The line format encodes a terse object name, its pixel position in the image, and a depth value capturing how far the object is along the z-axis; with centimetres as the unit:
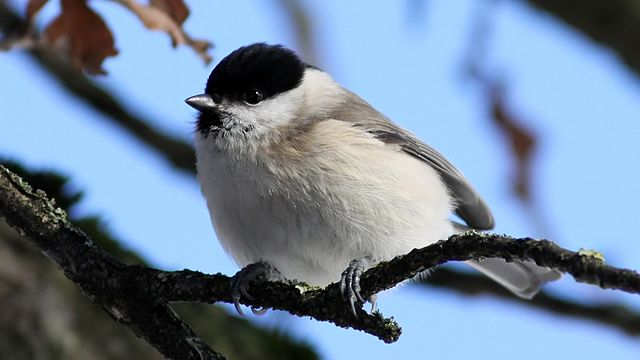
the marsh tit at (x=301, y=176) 555
